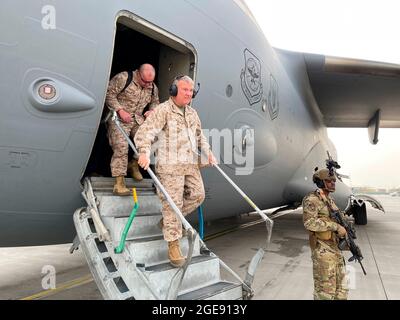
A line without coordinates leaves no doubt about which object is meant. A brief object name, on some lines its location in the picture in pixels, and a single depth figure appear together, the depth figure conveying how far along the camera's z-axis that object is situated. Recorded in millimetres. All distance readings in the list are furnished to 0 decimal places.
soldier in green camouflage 3559
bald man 3530
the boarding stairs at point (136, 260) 2732
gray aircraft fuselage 2693
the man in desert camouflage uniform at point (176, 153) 2996
